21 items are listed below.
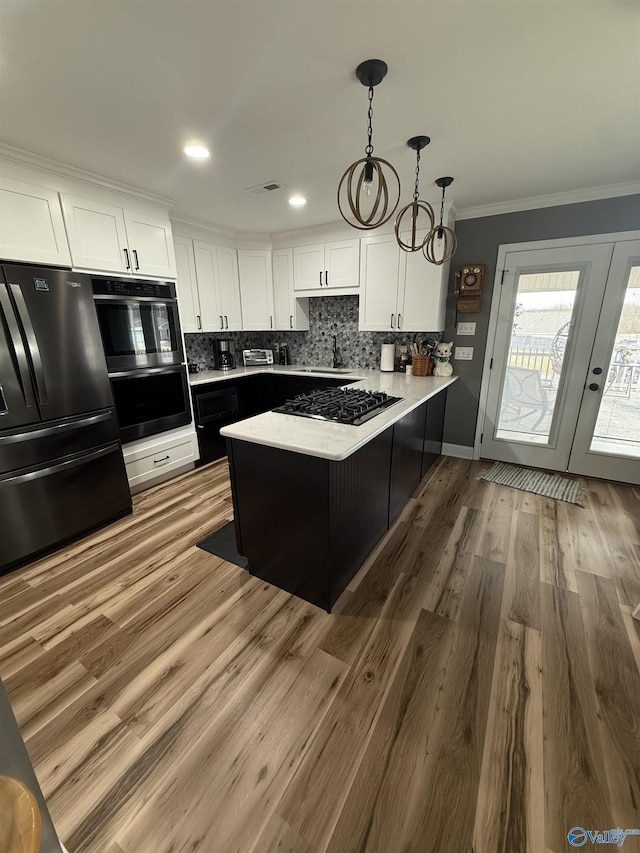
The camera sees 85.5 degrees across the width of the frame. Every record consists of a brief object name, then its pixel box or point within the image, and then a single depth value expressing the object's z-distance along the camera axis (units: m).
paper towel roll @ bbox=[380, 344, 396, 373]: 3.75
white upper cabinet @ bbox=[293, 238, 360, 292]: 3.70
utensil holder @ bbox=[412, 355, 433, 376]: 3.49
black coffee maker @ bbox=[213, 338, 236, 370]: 4.17
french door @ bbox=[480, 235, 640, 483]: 2.93
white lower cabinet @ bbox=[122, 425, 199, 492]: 2.96
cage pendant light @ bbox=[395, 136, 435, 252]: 2.00
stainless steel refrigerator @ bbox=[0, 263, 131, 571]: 1.99
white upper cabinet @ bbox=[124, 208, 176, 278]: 2.75
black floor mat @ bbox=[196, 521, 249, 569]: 2.23
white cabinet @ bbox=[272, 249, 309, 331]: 4.12
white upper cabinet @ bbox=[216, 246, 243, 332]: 3.92
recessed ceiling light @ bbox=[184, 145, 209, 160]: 2.06
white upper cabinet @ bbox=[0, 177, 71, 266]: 2.07
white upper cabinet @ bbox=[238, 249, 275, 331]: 4.12
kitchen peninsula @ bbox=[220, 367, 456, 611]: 1.64
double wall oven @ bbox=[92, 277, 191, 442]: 2.62
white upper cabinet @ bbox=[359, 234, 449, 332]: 3.30
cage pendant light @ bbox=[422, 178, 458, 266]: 2.33
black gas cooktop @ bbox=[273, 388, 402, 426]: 1.99
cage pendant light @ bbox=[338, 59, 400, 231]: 1.43
